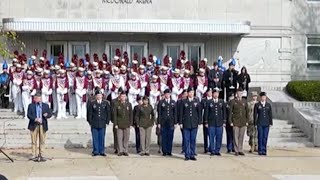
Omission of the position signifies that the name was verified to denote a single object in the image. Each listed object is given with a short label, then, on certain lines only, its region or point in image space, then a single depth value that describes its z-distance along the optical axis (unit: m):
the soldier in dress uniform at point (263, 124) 18.12
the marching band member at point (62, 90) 22.23
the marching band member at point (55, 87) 22.36
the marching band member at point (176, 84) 22.17
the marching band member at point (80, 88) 22.23
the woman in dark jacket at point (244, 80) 23.48
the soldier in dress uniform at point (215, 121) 17.81
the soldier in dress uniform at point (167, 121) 17.73
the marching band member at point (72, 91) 22.55
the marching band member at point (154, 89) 21.94
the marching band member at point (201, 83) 22.75
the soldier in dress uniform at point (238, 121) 18.03
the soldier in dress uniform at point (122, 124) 17.67
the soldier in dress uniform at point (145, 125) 17.81
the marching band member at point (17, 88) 22.44
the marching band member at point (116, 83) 22.12
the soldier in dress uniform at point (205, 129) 18.00
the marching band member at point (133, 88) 21.89
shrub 26.03
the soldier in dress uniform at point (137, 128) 17.97
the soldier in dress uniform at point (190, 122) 17.08
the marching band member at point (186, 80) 22.33
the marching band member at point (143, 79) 22.05
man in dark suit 16.55
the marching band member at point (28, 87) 22.03
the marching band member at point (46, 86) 22.06
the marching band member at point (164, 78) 22.25
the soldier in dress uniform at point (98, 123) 17.52
